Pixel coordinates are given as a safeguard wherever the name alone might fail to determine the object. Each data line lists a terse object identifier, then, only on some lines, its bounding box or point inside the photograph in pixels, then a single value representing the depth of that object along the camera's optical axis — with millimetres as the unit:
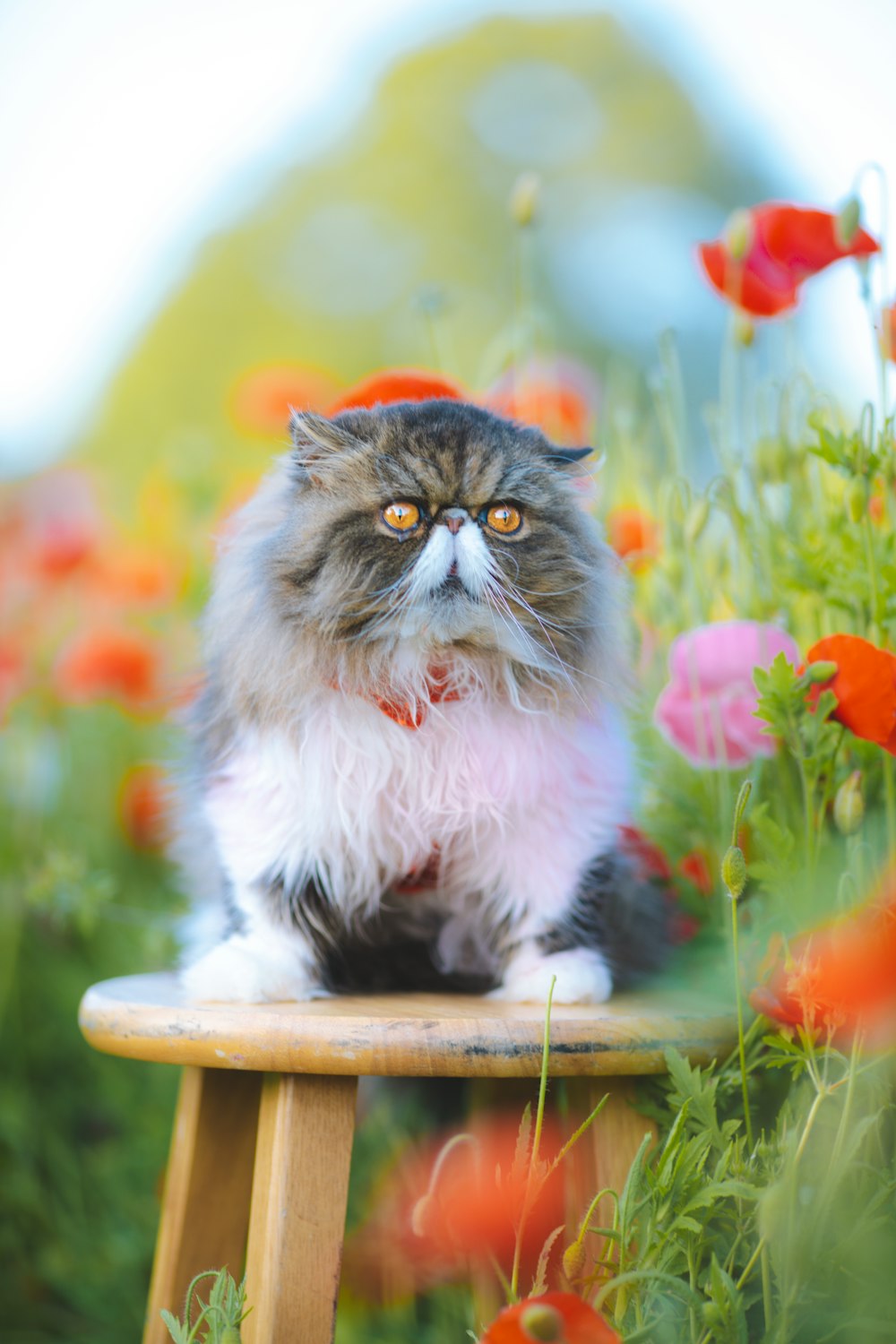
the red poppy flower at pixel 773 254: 1535
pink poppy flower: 1536
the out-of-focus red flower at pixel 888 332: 1491
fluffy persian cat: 1443
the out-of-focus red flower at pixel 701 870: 1600
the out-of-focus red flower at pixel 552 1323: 1290
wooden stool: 1404
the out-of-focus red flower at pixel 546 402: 1750
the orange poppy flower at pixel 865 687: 1419
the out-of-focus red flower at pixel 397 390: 1602
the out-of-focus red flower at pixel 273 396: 1970
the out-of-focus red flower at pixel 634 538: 1696
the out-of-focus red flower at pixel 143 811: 2099
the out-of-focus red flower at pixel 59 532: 2047
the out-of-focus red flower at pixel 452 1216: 1456
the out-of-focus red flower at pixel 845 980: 1377
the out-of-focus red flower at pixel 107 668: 1885
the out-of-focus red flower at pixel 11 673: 1988
